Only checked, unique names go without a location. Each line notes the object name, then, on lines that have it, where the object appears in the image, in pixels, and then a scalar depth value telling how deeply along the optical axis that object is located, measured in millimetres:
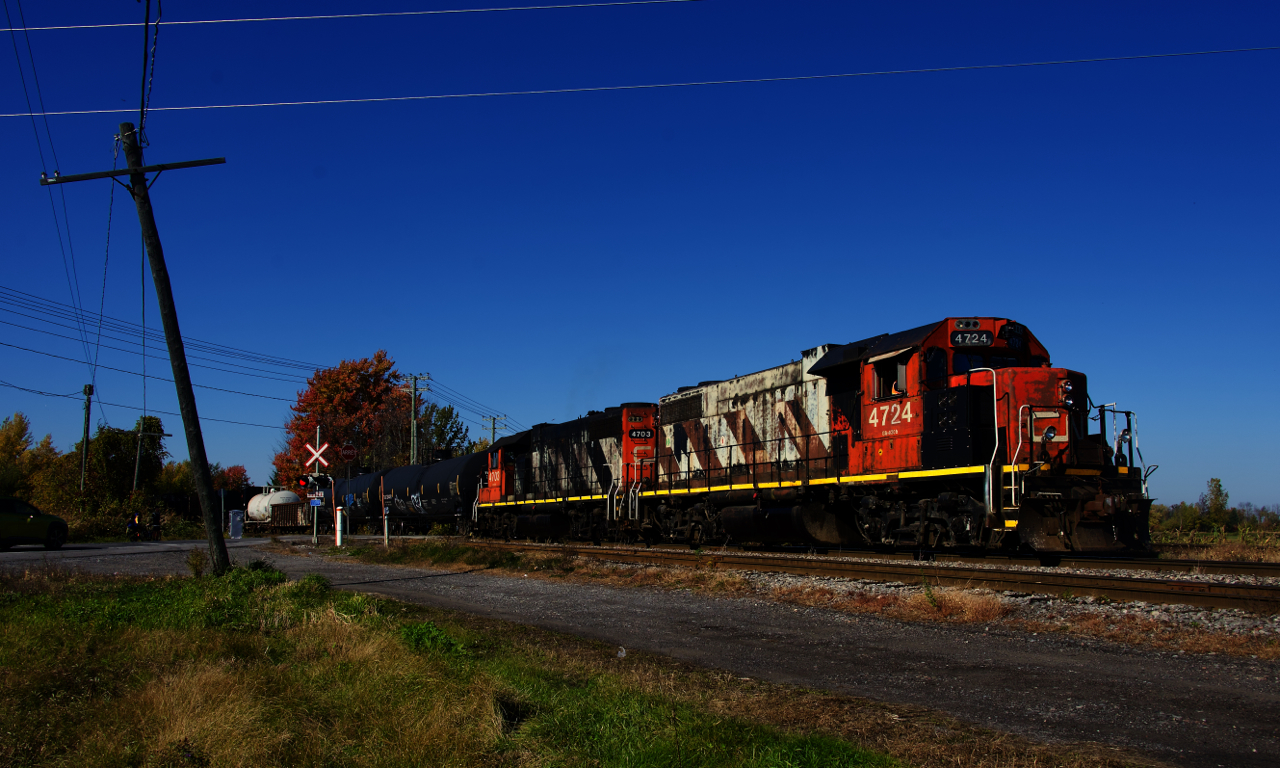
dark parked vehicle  23422
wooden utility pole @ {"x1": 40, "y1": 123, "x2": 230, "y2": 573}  12977
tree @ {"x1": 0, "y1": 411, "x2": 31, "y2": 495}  67750
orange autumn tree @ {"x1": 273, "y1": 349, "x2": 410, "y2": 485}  59531
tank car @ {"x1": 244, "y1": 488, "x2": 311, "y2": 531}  43656
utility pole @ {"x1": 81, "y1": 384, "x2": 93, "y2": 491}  41062
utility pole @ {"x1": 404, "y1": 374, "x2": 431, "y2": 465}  47125
